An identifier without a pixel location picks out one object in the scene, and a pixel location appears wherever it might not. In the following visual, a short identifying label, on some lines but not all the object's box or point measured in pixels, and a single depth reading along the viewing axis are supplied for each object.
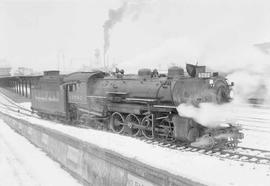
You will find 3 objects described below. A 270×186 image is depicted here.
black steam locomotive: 12.62
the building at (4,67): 98.81
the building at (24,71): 86.39
